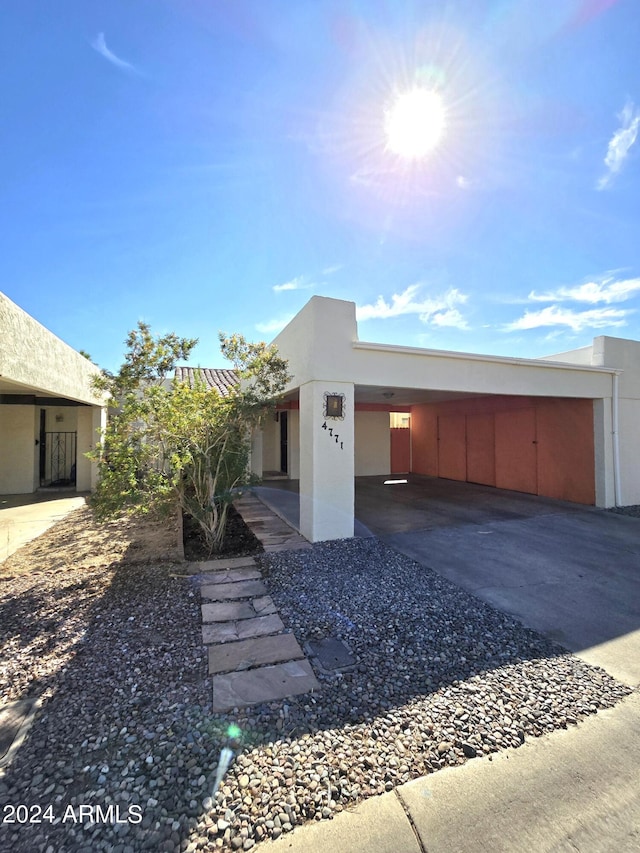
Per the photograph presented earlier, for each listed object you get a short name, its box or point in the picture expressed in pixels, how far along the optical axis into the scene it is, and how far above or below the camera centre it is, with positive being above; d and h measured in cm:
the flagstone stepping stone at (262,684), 308 -216
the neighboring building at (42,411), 741 +95
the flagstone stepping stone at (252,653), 355 -216
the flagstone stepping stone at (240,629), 403 -216
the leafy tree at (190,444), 613 -13
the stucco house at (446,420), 732 +55
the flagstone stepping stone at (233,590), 507 -216
